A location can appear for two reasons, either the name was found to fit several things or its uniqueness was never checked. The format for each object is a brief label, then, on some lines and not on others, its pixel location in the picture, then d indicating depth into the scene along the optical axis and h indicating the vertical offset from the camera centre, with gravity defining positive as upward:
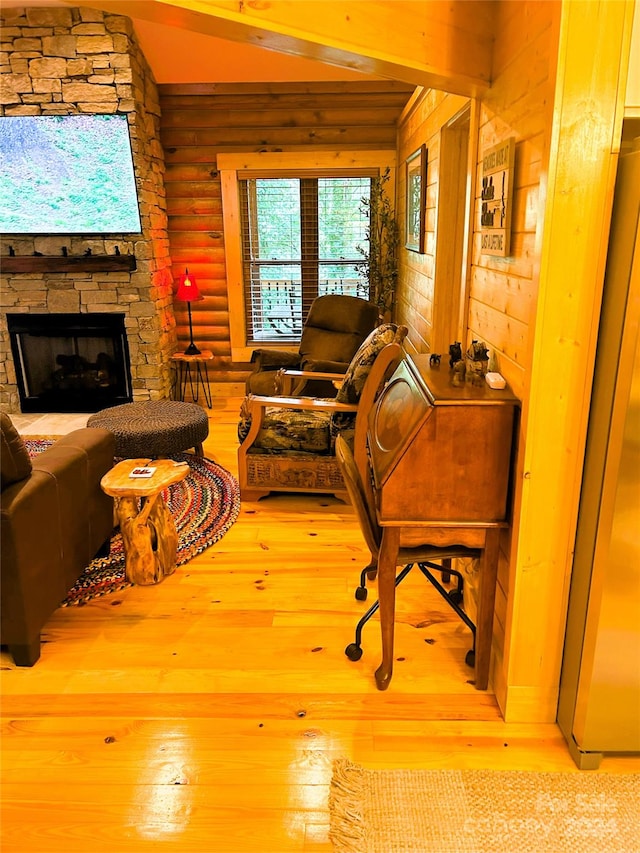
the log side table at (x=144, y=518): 2.68 -1.21
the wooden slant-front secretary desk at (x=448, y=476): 1.89 -0.73
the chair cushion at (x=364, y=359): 3.15 -0.62
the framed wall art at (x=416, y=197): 3.89 +0.27
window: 5.67 -0.05
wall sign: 1.93 +0.12
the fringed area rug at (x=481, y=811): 1.61 -1.52
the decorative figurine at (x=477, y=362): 2.04 -0.41
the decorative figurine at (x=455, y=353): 2.23 -0.41
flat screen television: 4.77 +0.51
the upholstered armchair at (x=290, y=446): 3.55 -1.16
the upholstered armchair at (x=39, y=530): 2.12 -1.04
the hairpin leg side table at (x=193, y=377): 5.89 -1.28
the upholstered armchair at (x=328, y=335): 4.77 -0.73
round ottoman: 3.73 -1.12
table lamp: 5.36 -0.42
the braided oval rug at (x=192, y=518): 2.83 -1.50
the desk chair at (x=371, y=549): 2.08 -1.03
